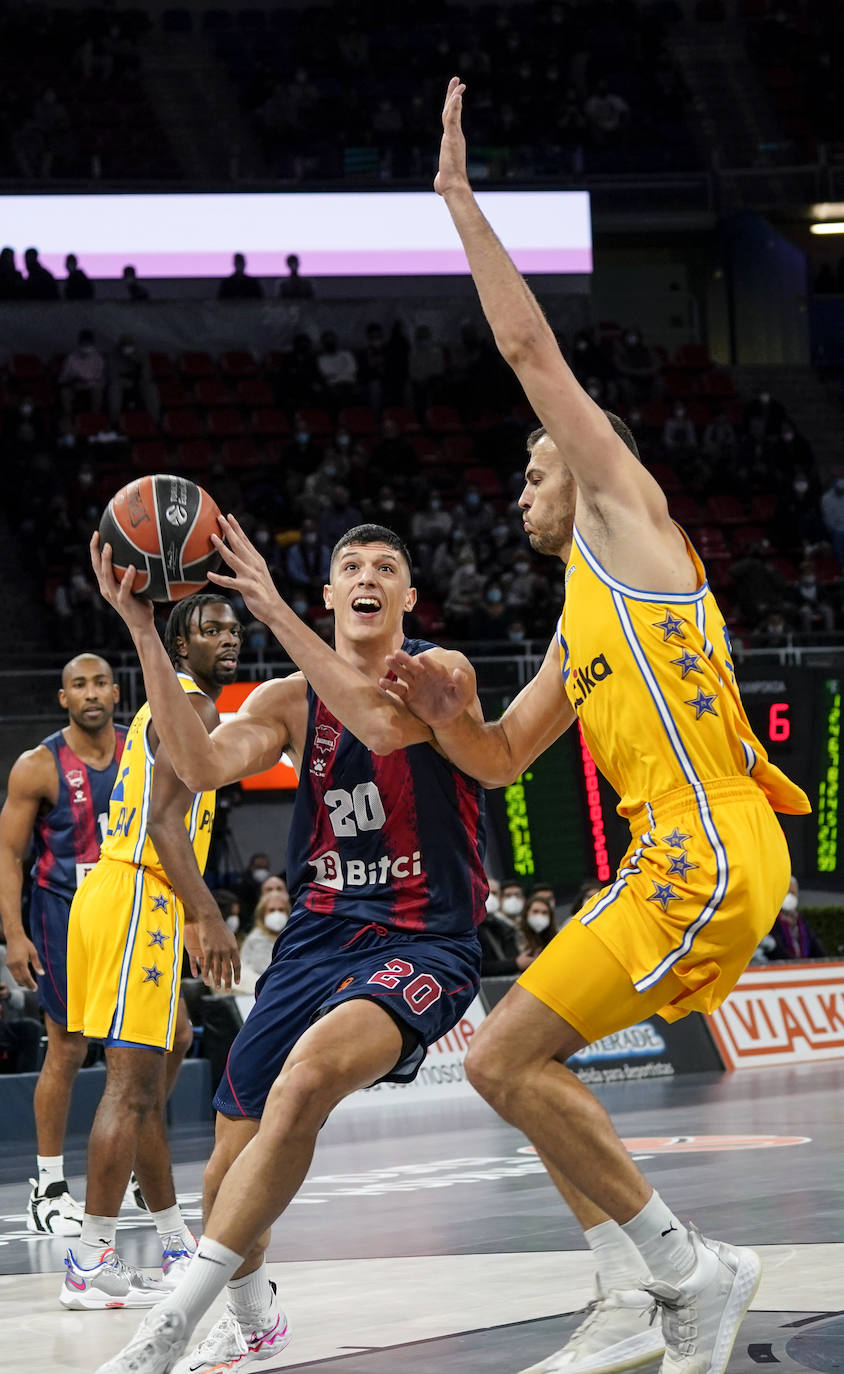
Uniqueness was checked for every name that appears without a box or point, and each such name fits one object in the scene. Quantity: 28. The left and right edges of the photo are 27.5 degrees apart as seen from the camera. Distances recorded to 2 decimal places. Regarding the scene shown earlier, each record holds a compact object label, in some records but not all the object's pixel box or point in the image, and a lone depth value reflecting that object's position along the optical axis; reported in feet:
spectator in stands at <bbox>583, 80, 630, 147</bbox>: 85.46
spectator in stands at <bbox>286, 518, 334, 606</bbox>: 60.80
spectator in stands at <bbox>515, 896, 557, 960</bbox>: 47.47
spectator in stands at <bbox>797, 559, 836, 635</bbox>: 59.00
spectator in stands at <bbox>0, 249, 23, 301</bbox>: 73.97
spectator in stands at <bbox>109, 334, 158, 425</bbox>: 70.95
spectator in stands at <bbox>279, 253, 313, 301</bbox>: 78.64
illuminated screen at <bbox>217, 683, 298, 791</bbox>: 47.14
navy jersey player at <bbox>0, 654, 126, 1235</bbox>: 25.05
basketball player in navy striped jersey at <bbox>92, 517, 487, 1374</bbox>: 13.46
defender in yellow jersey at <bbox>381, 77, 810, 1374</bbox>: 13.46
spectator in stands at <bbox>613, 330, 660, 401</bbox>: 79.41
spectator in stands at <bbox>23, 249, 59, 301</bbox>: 74.74
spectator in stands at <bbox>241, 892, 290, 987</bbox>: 40.55
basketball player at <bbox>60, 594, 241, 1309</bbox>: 18.28
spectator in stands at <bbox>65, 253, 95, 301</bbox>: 75.15
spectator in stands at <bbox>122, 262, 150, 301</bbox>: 76.23
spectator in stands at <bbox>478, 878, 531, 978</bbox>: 46.50
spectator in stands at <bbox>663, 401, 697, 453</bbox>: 75.77
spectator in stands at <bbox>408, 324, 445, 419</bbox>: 75.97
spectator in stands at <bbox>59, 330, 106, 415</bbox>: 70.33
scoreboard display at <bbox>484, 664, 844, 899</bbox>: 50.55
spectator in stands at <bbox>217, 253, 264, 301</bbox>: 77.87
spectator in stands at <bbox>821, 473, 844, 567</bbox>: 69.97
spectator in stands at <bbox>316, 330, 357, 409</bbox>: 74.59
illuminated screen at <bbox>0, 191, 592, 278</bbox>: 75.66
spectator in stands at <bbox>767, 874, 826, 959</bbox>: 52.42
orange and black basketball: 15.24
